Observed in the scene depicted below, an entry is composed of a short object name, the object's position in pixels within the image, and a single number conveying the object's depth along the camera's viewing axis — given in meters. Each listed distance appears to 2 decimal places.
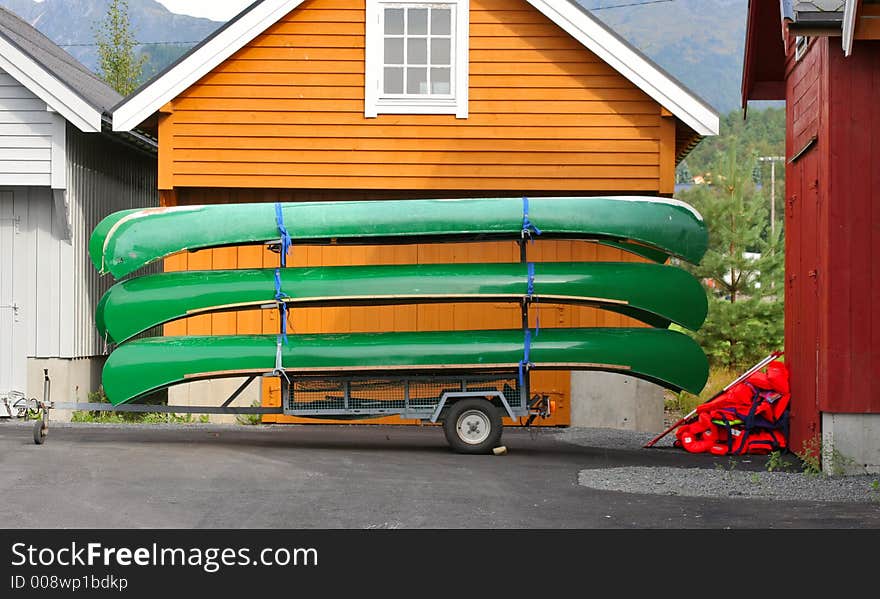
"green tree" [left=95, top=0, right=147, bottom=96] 32.03
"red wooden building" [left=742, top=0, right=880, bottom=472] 12.84
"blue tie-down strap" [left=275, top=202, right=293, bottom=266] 14.55
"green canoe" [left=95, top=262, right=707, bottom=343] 14.38
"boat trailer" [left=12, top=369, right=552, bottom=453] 14.33
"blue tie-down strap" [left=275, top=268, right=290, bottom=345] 14.34
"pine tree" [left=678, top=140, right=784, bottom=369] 25.48
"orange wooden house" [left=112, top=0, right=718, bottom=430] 17.61
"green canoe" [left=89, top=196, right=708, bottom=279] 14.51
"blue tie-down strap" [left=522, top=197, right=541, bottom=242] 14.44
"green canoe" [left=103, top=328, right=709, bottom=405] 14.30
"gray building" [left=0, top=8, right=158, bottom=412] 17.64
